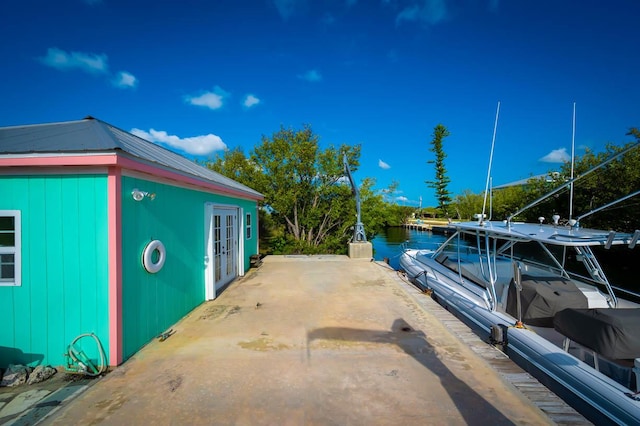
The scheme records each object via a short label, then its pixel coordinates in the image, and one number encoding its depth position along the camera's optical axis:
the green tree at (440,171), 26.12
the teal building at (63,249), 3.04
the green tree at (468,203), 35.44
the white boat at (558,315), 2.57
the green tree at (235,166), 13.89
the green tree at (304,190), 13.33
